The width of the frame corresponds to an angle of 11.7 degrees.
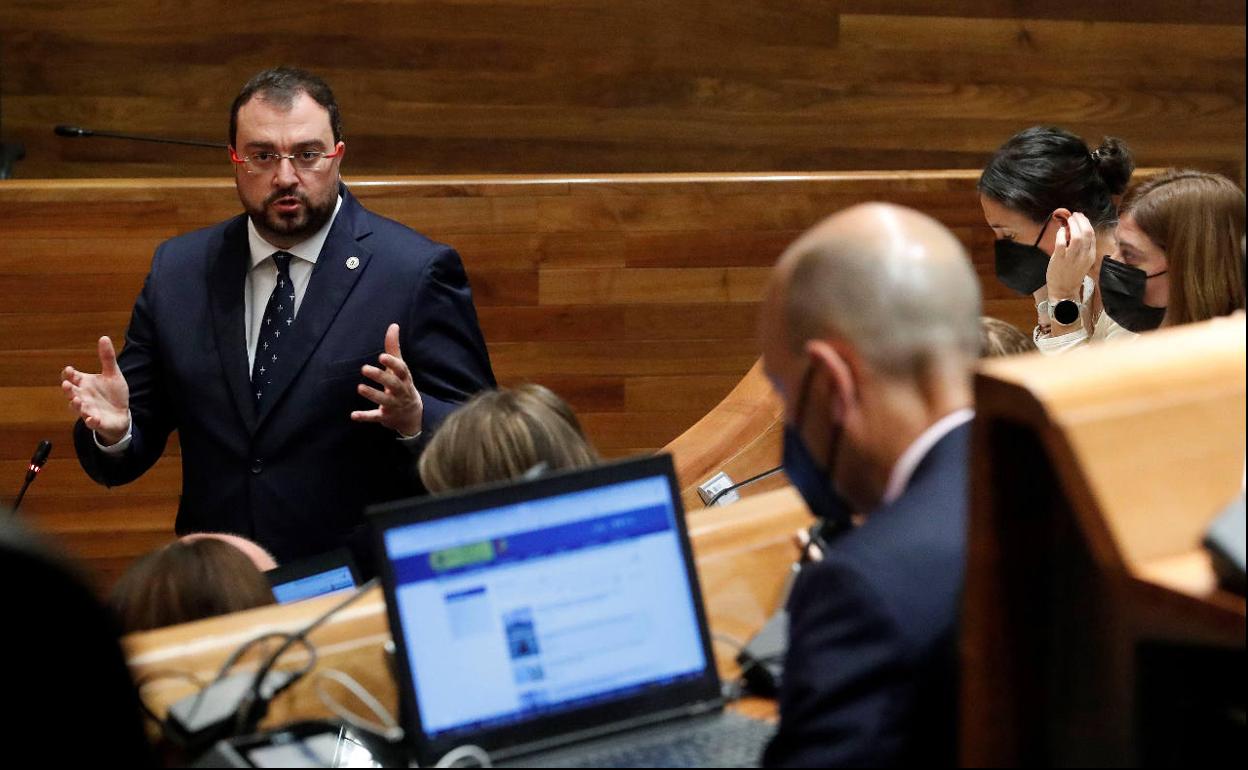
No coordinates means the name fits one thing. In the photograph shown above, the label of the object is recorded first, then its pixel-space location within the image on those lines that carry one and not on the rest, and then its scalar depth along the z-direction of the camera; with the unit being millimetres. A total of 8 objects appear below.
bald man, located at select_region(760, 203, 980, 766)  6790
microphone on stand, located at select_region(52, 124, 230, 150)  9841
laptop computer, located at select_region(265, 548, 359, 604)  8350
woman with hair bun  9211
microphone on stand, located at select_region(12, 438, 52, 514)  8900
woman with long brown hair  8536
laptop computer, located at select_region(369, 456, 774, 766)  7937
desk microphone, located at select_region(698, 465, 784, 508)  8826
